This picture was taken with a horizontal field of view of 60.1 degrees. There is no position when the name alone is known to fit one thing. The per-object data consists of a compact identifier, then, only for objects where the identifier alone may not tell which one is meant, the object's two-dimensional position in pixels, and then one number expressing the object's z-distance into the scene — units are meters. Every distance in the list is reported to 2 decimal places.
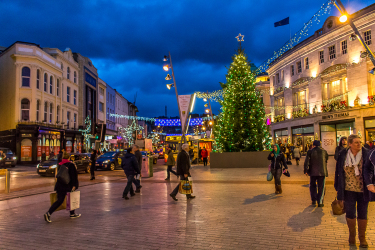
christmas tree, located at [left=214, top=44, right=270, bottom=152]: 24.12
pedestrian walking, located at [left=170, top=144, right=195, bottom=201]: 9.66
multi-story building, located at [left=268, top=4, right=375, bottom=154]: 29.80
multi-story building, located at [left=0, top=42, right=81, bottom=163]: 33.59
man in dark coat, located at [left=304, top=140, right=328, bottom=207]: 8.60
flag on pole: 30.34
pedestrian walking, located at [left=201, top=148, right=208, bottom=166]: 27.38
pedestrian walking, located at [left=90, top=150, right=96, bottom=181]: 17.47
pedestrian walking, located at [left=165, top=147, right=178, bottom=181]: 16.47
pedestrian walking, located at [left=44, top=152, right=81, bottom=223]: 7.24
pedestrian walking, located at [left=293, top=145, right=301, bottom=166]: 24.77
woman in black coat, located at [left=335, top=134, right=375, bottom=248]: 4.91
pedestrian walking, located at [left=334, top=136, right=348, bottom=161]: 9.43
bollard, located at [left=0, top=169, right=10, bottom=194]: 12.09
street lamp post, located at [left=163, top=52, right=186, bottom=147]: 22.34
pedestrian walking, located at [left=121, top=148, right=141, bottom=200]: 10.27
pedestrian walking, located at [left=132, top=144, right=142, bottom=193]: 11.41
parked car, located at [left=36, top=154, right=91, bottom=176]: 20.11
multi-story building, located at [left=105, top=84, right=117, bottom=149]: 63.78
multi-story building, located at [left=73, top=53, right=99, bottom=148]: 48.40
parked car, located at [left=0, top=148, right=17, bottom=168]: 25.89
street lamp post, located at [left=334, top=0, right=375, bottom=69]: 12.81
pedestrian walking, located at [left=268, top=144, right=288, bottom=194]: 10.71
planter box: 23.61
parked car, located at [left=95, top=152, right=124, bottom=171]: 25.28
